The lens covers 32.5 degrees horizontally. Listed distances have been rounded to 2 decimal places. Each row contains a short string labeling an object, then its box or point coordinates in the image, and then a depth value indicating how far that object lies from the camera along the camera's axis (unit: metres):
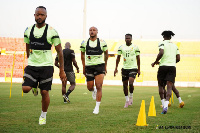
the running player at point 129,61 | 10.99
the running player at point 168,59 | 9.17
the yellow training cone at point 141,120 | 6.36
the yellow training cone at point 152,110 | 8.13
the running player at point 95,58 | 9.05
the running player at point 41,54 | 6.30
